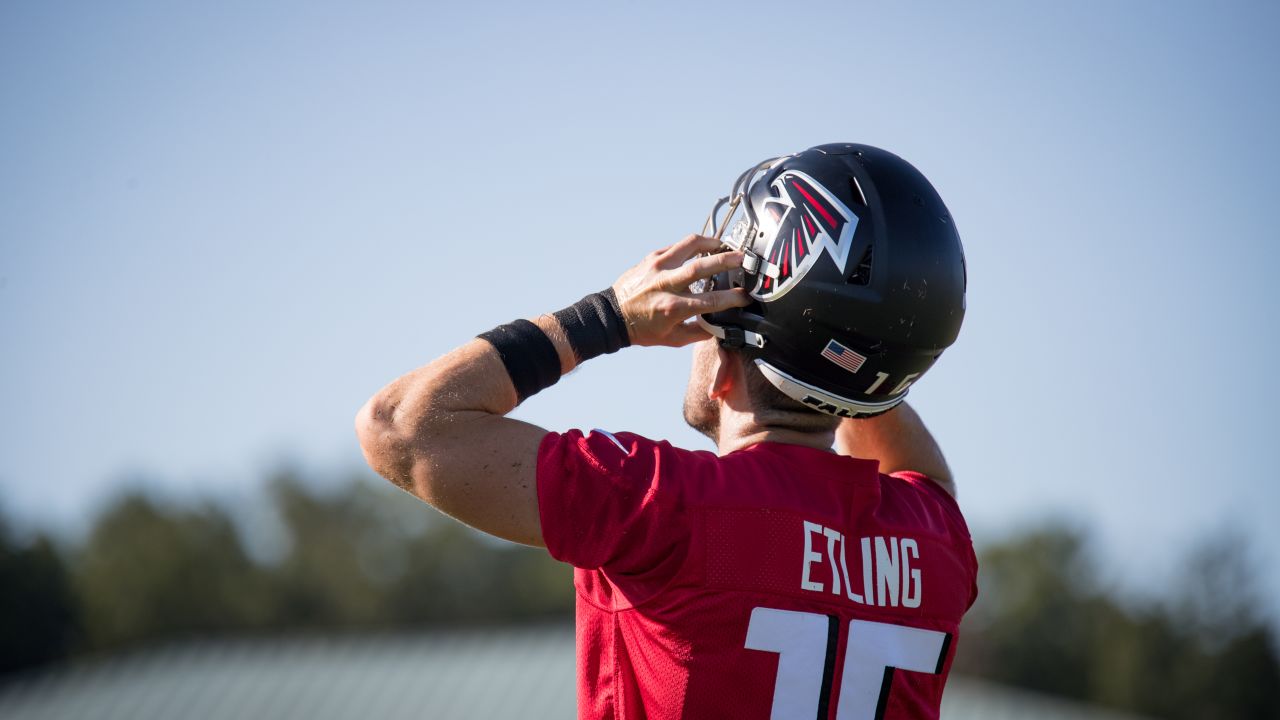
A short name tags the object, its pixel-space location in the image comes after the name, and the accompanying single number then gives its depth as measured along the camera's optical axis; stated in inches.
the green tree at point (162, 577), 2336.4
